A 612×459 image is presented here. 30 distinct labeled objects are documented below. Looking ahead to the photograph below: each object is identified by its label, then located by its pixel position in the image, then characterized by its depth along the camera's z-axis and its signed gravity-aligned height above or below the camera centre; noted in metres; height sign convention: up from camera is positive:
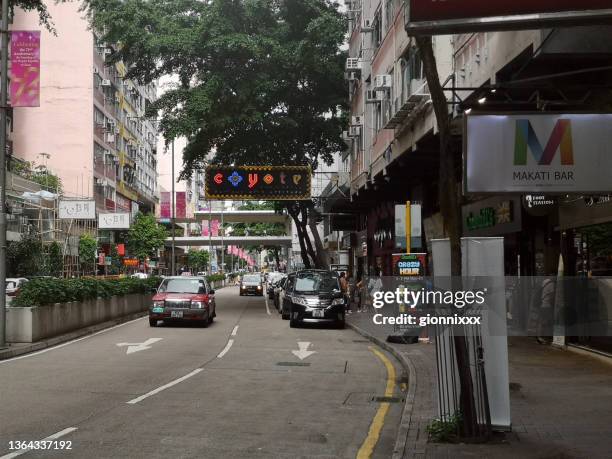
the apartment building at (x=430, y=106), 11.72 +3.27
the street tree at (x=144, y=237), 64.56 +2.32
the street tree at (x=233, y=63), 31.45 +8.98
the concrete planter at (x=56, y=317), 17.03 -1.43
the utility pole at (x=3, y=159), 15.24 +2.29
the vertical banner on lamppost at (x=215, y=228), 86.20 +4.10
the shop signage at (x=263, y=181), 31.84 +3.56
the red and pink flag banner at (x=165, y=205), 65.66 +5.22
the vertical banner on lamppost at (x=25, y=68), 19.99 +5.44
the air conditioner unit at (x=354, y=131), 33.81 +6.11
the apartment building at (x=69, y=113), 55.47 +11.52
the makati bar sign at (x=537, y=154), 8.88 +1.28
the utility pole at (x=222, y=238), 73.80 +2.73
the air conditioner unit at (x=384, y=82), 23.87 +5.87
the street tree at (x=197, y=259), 110.19 +0.56
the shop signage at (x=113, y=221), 48.88 +2.86
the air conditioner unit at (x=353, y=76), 34.17 +8.71
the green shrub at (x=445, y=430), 7.51 -1.77
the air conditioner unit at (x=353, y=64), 32.76 +8.87
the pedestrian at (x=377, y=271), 36.53 -0.53
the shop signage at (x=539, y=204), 16.38 +1.23
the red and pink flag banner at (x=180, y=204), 68.43 +5.56
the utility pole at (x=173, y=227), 50.03 +2.52
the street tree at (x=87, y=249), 50.50 +1.03
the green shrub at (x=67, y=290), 17.45 -0.74
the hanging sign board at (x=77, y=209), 33.03 +2.51
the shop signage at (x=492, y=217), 18.38 +1.16
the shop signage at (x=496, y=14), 6.30 +2.17
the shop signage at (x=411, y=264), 17.84 -0.09
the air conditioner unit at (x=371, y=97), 26.82 +6.19
